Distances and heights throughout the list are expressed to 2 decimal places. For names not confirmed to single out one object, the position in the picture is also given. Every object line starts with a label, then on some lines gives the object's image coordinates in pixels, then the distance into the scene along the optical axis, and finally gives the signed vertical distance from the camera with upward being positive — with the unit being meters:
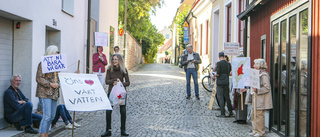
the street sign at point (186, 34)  32.94 +3.08
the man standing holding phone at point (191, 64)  12.68 +0.15
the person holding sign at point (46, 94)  5.93 -0.43
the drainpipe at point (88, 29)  13.65 +1.43
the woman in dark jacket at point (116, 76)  6.98 -0.16
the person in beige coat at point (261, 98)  7.21 -0.59
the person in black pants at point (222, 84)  9.77 -0.42
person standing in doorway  12.17 +0.15
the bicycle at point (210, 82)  15.71 -0.64
